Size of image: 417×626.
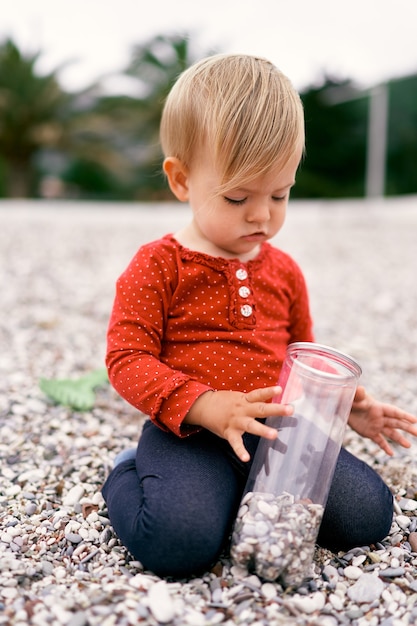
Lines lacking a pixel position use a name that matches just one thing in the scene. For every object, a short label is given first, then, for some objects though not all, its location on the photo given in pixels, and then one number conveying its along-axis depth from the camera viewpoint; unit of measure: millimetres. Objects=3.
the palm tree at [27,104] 15664
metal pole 13688
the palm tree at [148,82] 17125
